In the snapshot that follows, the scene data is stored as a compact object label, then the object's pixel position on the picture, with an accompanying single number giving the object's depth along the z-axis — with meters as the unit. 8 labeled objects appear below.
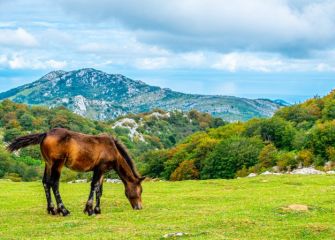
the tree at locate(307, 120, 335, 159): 63.31
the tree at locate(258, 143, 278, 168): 67.43
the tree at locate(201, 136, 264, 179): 72.06
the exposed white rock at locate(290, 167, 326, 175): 49.47
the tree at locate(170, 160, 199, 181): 78.12
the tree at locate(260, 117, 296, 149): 80.44
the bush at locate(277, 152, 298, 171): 62.97
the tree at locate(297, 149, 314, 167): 62.56
